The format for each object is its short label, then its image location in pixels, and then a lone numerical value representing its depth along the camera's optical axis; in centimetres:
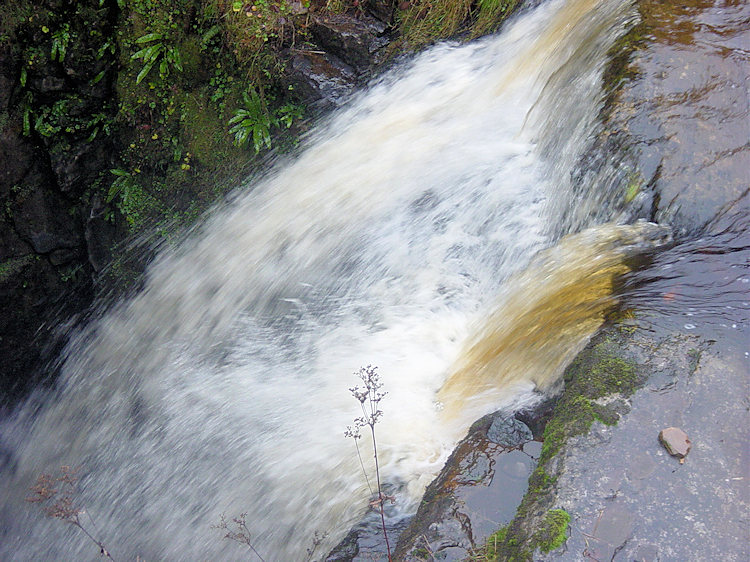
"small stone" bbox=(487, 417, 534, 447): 306
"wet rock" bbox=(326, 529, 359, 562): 324
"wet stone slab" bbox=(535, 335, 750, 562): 228
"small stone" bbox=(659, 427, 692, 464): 249
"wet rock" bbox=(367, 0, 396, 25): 681
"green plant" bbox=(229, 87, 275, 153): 656
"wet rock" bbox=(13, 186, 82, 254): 684
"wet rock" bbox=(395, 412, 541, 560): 277
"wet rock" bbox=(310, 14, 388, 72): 664
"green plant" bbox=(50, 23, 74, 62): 641
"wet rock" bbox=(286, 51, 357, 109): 665
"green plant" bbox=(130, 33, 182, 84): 652
